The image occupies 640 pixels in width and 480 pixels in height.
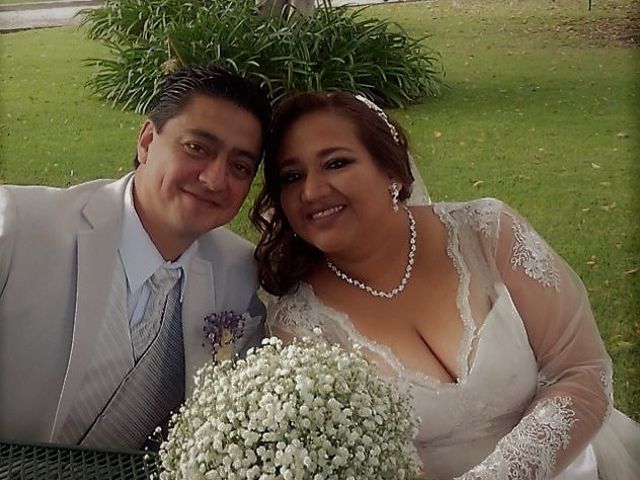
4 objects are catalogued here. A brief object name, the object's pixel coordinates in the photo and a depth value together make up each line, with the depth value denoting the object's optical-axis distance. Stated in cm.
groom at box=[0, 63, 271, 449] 169
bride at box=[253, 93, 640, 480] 171
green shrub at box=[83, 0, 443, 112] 287
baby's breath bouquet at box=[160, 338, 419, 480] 106
